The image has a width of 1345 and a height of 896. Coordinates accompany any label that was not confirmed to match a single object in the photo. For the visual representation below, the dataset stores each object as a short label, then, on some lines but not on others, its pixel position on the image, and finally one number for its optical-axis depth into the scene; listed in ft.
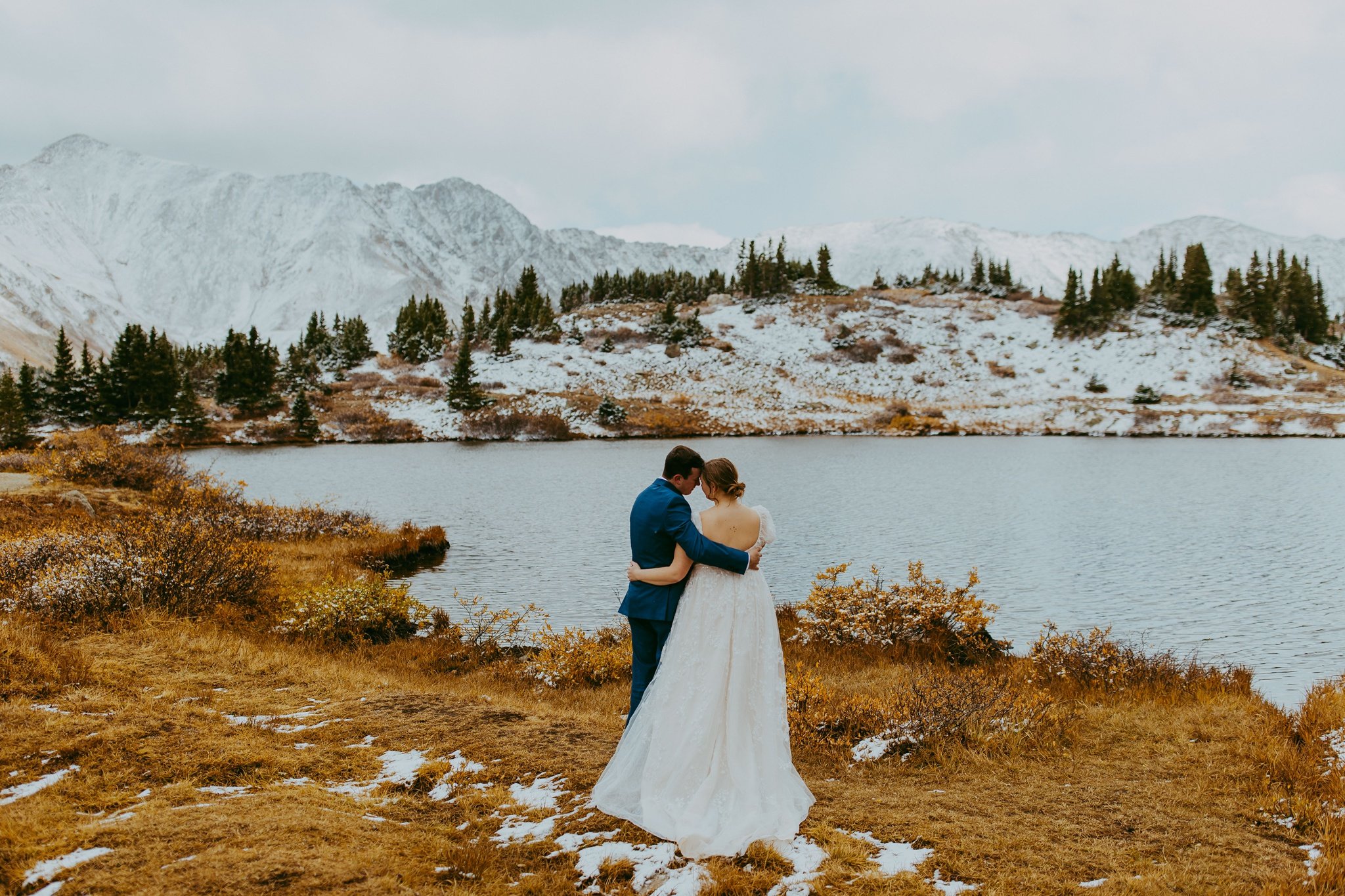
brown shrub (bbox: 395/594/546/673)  47.60
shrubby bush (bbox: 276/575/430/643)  49.96
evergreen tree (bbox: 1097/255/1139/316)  366.63
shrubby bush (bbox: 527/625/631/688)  43.68
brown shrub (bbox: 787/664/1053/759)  30.04
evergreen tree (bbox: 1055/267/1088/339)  357.82
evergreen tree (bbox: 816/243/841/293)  464.65
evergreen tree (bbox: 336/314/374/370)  372.99
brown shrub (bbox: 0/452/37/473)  109.09
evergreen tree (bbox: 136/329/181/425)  257.75
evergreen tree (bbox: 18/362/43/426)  249.14
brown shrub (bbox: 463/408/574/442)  274.77
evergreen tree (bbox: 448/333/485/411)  291.58
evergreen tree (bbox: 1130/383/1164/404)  283.18
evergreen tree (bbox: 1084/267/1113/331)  353.10
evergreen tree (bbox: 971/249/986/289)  447.83
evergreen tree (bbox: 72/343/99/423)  260.21
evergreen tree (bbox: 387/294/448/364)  383.65
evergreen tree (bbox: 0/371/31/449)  203.31
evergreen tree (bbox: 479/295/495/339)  411.34
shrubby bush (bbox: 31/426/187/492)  91.61
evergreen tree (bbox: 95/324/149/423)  260.42
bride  21.35
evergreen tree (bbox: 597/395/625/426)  282.56
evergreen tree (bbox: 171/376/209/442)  255.29
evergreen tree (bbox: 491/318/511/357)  356.79
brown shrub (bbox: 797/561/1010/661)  47.34
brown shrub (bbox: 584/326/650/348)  381.40
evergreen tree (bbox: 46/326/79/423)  258.37
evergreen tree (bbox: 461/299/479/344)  391.65
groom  21.53
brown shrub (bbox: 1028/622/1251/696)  38.06
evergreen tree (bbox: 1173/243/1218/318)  350.84
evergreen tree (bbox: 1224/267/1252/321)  354.54
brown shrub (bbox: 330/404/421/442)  268.82
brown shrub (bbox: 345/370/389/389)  340.39
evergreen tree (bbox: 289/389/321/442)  265.54
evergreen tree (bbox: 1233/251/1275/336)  344.69
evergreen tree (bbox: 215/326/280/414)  289.33
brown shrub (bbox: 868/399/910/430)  287.69
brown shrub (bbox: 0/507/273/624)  44.73
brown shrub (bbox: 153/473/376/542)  79.87
